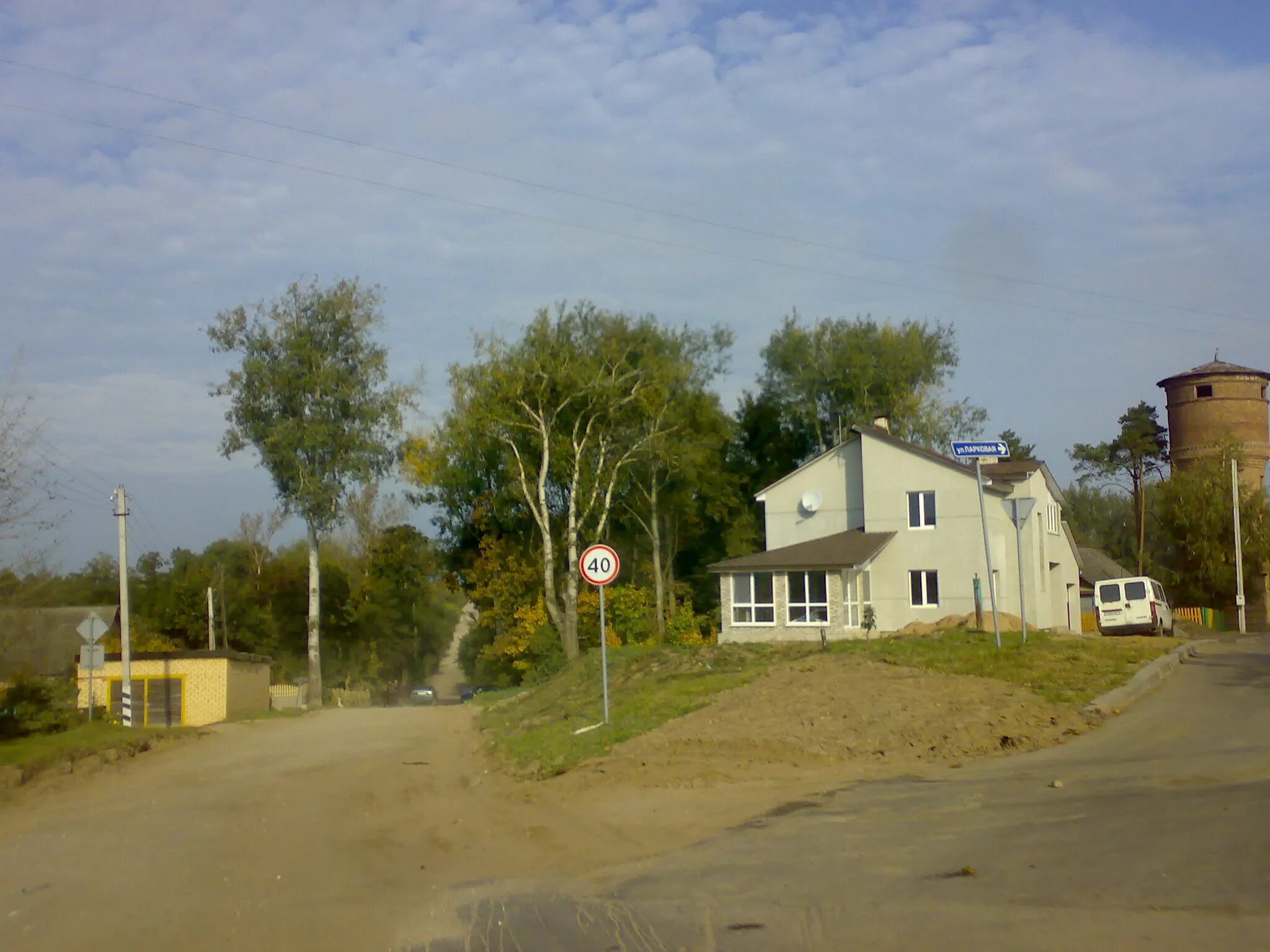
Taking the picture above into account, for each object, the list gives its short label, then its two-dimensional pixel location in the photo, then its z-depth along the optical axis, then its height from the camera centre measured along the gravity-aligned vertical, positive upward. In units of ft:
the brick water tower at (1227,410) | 222.89 +27.23
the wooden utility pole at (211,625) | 198.18 -5.75
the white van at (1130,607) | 122.01 -5.12
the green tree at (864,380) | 194.70 +31.35
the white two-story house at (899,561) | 128.36 +0.59
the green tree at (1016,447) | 305.53 +29.77
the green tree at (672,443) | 164.25 +19.52
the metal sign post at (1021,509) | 73.92 +3.29
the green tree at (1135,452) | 256.11 +23.04
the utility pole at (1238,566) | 182.80 -1.96
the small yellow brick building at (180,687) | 136.87 -11.05
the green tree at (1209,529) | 206.49 +4.55
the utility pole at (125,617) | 115.44 -2.32
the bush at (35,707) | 76.33 -7.28
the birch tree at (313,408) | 160.76 +24.81
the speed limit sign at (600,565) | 59.88 +0.61
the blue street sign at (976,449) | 71.46 +6.96
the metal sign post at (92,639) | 96.99 -3.63
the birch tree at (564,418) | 151.53 +21.36
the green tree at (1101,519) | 346.33 +12.88
